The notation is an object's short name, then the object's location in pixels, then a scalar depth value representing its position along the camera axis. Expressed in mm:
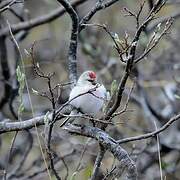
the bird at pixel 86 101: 7016
